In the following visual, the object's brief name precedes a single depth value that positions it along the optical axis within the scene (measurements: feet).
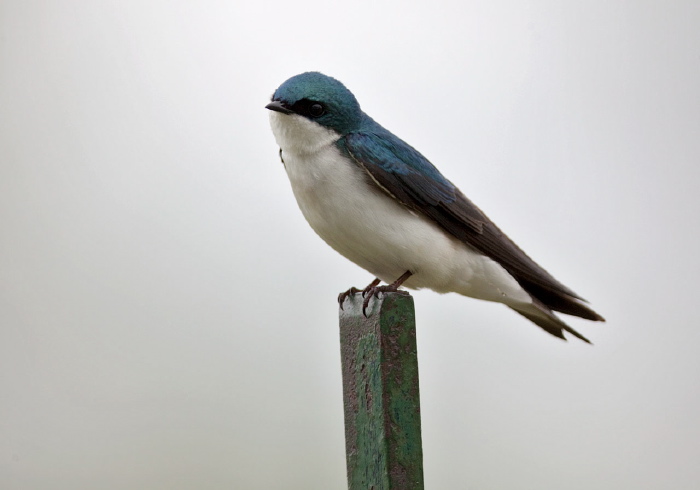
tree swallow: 9.15
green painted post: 8.98
